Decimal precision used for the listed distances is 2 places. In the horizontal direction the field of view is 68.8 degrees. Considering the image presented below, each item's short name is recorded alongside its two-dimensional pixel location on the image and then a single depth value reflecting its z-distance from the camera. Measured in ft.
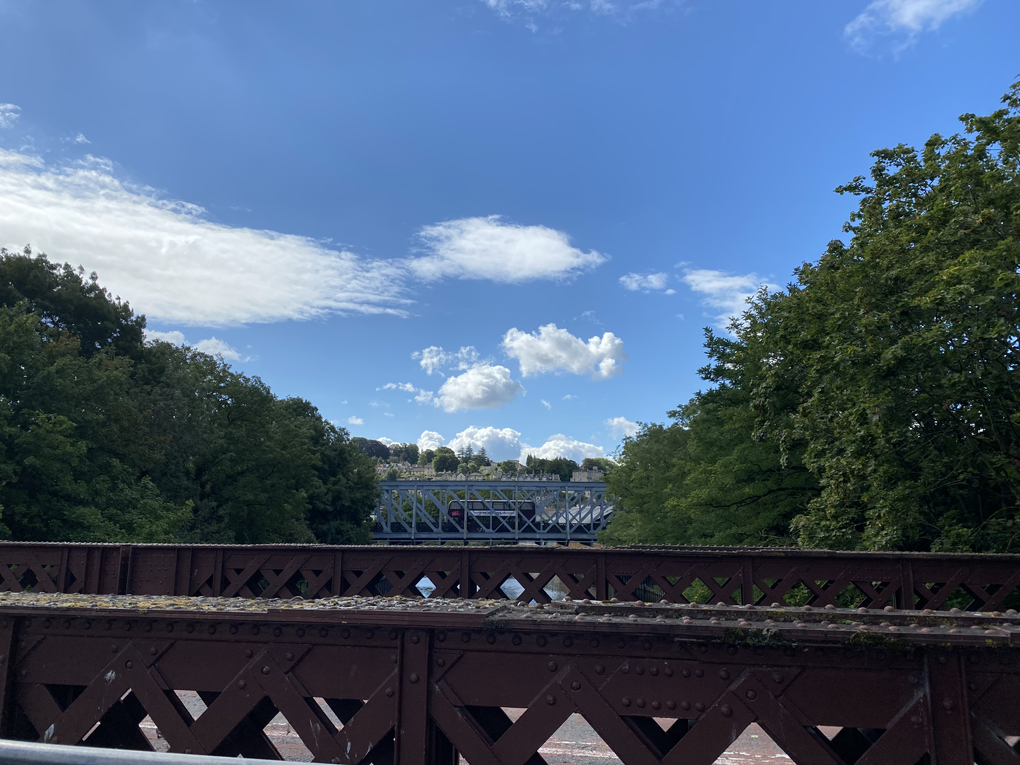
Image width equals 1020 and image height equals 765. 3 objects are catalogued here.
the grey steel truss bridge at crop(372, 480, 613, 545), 304.30
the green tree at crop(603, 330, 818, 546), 80.74
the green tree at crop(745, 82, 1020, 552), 48.73
